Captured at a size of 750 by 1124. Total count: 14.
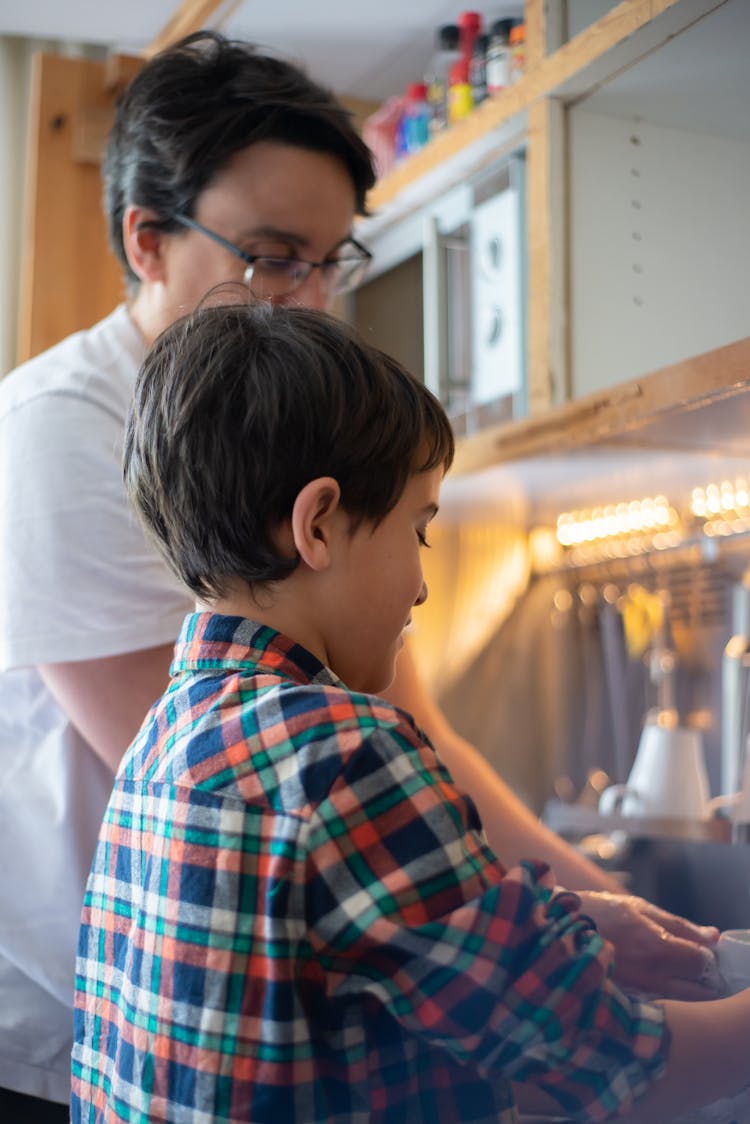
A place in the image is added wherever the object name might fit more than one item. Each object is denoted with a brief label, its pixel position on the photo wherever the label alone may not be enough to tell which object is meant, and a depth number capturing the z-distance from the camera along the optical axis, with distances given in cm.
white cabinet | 115
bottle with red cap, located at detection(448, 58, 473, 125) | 164
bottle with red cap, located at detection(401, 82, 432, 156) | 180
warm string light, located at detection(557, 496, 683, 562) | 186
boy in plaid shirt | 63
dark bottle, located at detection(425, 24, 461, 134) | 167
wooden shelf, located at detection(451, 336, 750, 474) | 114
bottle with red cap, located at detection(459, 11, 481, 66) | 164
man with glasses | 97
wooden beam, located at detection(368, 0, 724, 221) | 118
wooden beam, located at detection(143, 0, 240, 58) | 181
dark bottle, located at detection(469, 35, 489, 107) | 159
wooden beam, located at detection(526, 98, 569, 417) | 141
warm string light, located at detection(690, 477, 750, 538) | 169
